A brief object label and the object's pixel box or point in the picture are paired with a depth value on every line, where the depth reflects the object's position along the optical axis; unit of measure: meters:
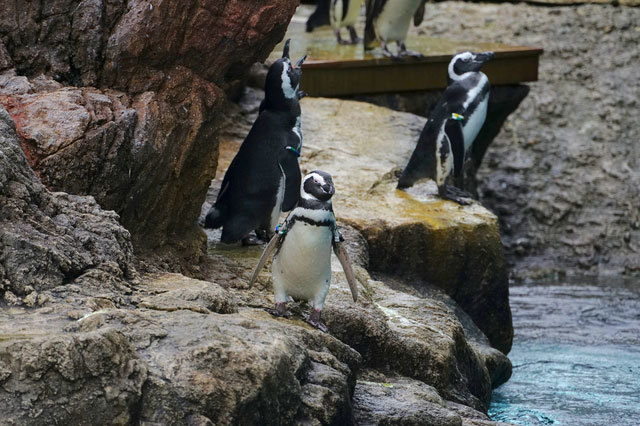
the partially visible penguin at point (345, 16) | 19.59
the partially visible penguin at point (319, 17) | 22.27
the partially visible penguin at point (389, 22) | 17.37
